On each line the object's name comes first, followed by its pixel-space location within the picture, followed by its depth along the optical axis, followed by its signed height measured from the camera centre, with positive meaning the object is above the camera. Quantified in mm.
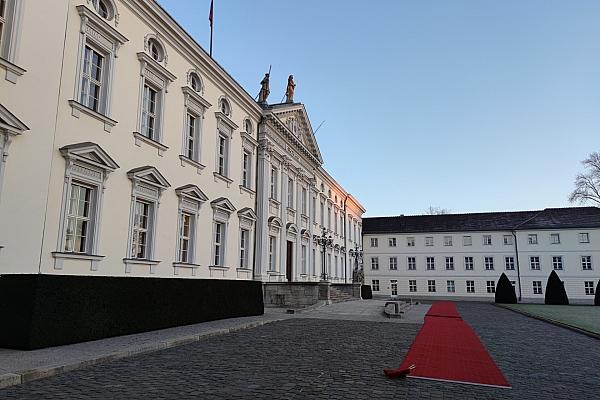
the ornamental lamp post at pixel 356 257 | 46781 +2917
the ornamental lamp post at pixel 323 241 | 33969 +3226
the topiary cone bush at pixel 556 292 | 40000 -506
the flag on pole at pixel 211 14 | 21844 +12581
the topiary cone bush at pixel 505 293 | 41062 -646
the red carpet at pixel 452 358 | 7578 -1504
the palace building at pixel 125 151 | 10758 +4178
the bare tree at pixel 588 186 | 47625 +10418
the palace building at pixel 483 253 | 51031 +3761
